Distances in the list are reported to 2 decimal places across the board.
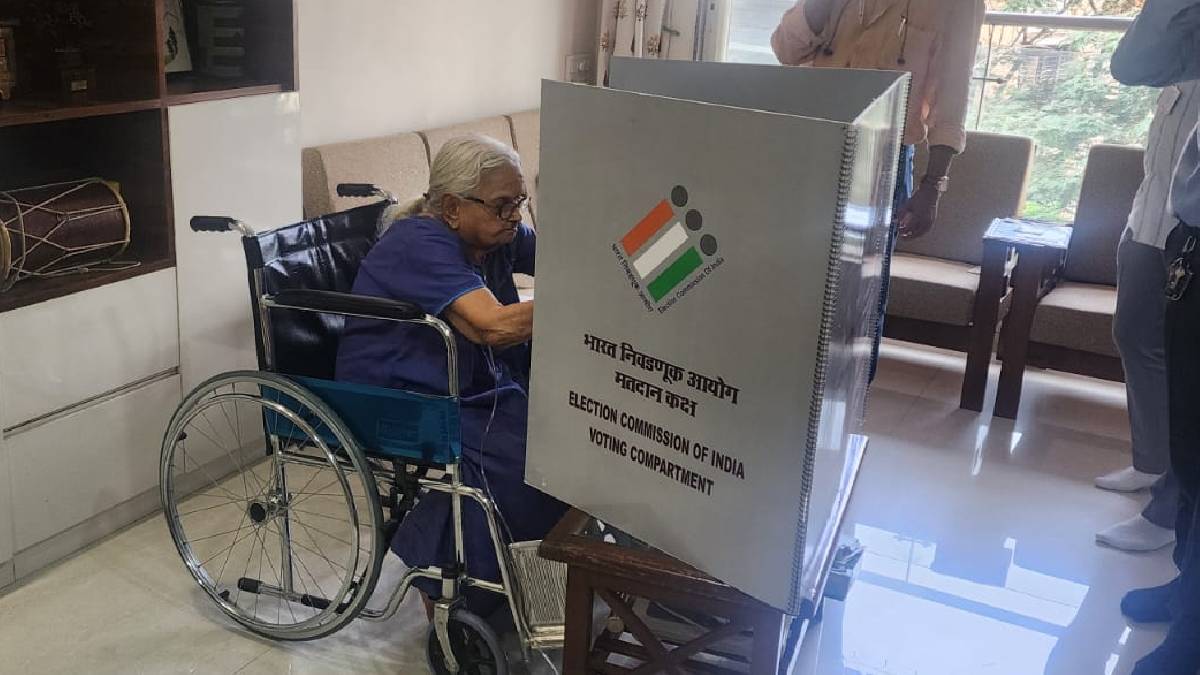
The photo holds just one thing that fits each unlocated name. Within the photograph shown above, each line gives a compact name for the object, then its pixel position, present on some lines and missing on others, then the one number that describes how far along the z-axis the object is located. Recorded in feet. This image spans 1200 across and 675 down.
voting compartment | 3.30
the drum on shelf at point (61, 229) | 7.00
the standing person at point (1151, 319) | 8.10
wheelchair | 6.09
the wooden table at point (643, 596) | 4.25
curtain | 14.87
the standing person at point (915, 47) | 8.90
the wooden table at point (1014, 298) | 10.75
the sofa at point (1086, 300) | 10.80
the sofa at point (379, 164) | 9.84
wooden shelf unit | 7.55
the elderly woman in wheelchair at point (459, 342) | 6.23
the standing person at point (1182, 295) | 6.42
